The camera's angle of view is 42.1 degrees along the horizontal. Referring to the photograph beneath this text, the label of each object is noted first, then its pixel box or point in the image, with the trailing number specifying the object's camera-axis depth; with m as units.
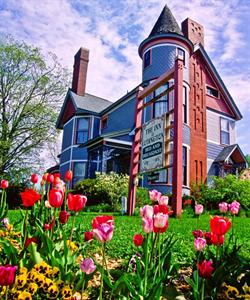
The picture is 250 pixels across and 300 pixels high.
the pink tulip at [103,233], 1.57
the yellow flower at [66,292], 1.84
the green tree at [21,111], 22.61
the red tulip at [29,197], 2.23
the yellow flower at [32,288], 1.78
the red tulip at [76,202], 2.04
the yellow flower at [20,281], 1.81
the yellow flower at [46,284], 1.84
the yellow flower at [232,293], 2.01
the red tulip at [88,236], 2.35
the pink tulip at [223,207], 2.95
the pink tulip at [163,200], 2.30
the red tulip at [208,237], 2.46
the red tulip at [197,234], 2.51
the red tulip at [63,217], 2.51
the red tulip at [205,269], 1.82
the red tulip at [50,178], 3.05
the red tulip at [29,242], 2.10
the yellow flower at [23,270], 1.95
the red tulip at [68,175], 3.16
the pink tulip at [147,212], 1.78
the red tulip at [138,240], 2.14
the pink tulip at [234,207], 2.90
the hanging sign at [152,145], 7.53
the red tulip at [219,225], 1.91
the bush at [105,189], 14.74
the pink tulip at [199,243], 2.04
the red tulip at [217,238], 2.00
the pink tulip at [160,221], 1.77
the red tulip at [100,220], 1.78
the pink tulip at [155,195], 2.44
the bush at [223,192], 14.78
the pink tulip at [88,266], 1.61
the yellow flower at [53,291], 1.83
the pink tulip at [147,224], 1.75
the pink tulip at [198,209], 2.89
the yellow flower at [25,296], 1.72
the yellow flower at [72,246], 2.48
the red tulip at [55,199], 2.06
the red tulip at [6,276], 1.43
